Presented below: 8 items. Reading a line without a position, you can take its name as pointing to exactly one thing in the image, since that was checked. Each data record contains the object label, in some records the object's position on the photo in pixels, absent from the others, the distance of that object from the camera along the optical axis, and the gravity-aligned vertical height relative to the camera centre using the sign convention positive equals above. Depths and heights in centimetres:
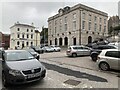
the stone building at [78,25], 2541 +641
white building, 3993 +461
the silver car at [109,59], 522 -94
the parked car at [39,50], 1687 -102
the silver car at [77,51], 1121 -82
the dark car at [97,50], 813 -52
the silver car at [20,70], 338 -103
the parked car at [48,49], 1943 -97
